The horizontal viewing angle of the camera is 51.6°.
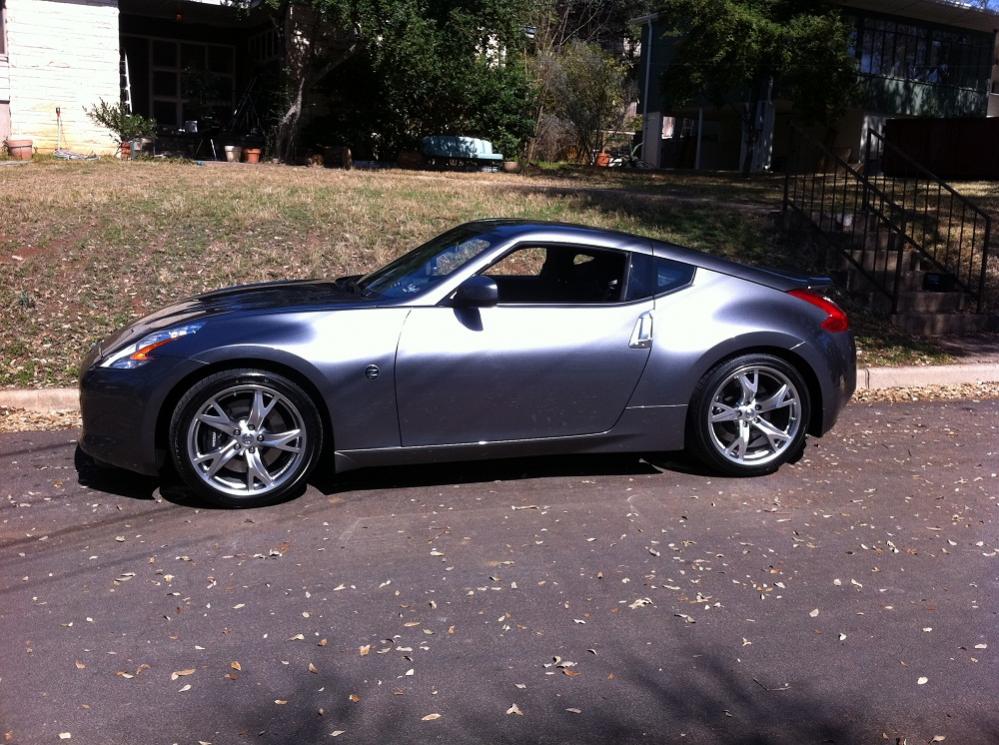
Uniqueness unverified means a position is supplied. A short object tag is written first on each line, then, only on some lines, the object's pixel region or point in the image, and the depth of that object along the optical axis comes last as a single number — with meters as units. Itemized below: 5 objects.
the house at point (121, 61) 20.27
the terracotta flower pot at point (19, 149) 19.42
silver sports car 5.33
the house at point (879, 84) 29.72
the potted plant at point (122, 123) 20.56
